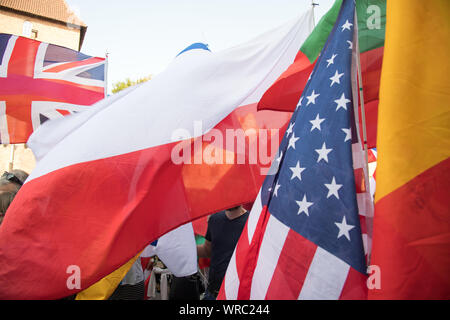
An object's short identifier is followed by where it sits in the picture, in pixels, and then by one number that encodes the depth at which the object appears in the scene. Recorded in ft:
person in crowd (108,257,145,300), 11.98
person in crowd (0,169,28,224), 8.46
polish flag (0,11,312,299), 6.15
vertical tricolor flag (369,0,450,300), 4.01
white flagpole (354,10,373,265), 4.88
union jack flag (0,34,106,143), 14.43
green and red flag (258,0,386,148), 6.93
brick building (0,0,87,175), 72.33
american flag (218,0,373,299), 4.64
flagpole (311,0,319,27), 8.57
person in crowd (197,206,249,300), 9.86
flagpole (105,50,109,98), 14.94
